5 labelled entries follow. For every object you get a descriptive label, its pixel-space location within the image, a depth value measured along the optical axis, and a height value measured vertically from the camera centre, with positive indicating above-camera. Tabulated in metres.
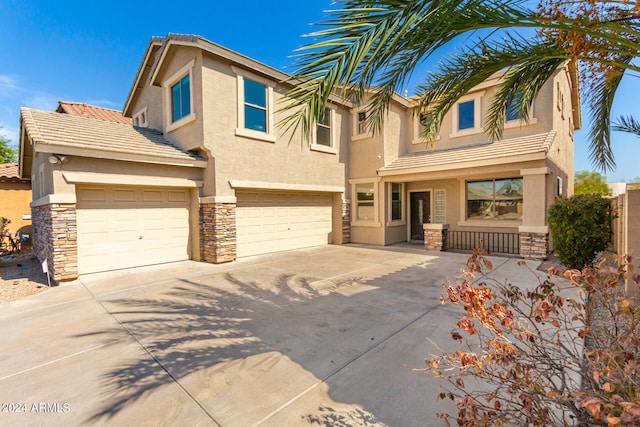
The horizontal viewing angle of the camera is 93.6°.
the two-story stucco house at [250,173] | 8.28 +1.12
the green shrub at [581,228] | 7.19 -0.58
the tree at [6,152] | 25.23 +4.67
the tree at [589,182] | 25.66 +2.17
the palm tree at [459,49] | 2.92 +2.05
